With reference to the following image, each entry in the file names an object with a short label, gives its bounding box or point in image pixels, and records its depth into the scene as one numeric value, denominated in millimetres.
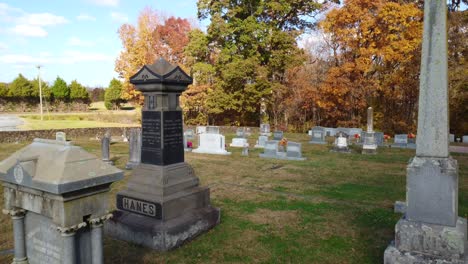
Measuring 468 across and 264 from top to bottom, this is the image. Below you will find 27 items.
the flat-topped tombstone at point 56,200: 3121
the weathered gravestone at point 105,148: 13883
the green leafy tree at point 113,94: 58938
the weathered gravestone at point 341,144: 18109
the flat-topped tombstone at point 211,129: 23522
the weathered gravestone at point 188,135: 22881
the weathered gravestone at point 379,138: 20594
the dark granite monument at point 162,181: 6098
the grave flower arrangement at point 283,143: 18038
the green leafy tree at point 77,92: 60688
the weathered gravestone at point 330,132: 26703
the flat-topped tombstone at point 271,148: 16547
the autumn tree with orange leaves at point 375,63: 25328
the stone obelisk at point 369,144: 17402
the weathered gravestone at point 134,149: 13461
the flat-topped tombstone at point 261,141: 20484
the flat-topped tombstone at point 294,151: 15844
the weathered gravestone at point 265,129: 28078
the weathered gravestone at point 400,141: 19844
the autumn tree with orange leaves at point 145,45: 35500
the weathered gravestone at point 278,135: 22822
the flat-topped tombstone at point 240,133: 25059
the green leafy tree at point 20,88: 56062
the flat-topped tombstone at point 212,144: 17906
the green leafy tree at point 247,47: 30797
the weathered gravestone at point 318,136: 22428
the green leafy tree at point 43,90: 57156
